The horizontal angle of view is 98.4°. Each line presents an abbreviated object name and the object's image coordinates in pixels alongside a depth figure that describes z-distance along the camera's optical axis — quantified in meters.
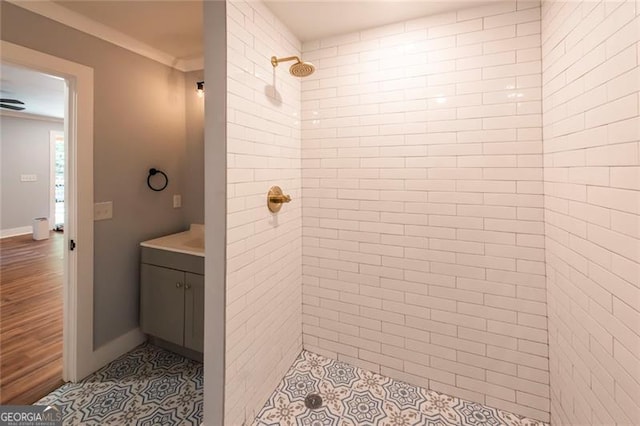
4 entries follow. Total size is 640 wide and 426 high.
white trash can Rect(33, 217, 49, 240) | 5.48
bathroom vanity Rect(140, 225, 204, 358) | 1.89
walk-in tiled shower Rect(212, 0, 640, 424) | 1.04
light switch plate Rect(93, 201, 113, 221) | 1.91
